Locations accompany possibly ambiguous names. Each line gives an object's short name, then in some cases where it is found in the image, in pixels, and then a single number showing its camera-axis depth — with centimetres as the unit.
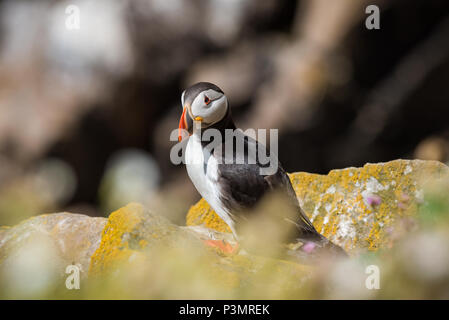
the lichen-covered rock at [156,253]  288
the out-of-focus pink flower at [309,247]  359
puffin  373
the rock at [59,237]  387
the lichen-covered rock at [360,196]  410
